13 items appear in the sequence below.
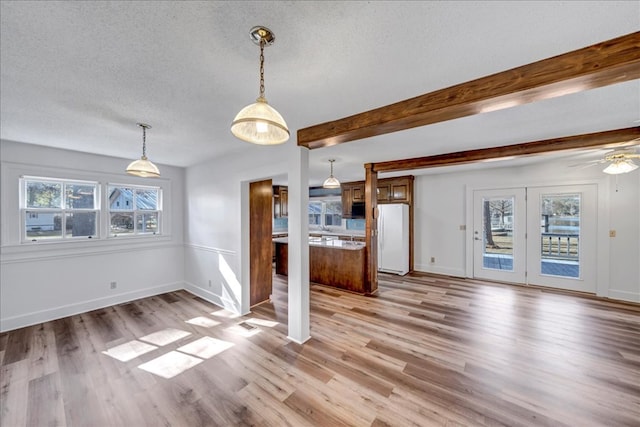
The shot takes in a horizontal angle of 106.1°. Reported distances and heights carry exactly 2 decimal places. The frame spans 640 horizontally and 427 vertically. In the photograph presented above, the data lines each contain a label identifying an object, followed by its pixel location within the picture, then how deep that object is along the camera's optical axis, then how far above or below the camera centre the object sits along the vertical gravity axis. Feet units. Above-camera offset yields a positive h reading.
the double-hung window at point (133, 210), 13.60 +0.11
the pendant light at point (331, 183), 14.89 +1.78
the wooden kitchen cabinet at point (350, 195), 22.33 +1.56
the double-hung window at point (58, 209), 11.15 +0.15
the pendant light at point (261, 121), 3.97 +1.59
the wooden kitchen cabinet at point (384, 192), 20.62 +1.68
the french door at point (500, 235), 16.24 -1.66
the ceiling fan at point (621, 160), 9.78 +2.20
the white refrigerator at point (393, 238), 18.23 -2.08
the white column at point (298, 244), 9.16 -1.27
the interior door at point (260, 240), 12.83 -1.59
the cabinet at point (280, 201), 23.97 +1.06
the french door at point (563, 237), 14.25 -1.61
